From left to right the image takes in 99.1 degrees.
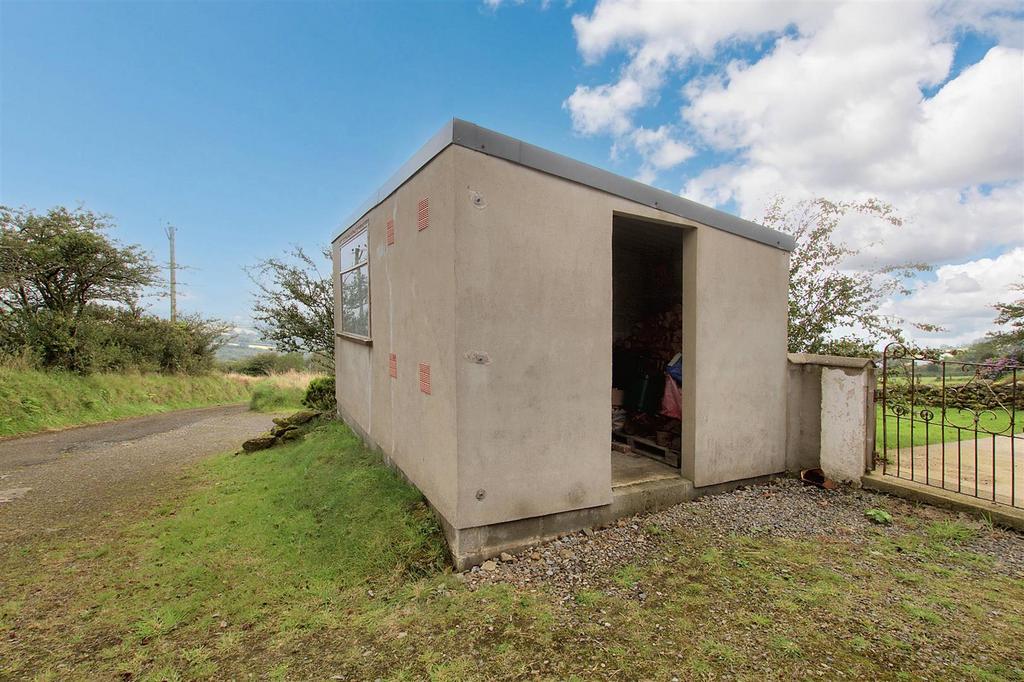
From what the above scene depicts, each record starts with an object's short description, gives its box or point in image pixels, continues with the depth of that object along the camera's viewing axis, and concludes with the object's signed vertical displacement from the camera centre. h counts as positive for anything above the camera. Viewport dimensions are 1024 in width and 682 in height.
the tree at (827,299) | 7.85 +0.57
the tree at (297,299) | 13.20 +1.10
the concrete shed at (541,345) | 3.16 -0.10
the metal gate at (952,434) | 4.10 -1.50
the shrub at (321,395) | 9.83 -1.40
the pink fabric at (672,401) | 5.02 -0.81
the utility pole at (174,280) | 17.33 +2.44
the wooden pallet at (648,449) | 4.79 -1.38
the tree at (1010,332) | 9.48 -0.07
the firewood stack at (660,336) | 5.81 -0.06
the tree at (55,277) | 11.24 +1.75
